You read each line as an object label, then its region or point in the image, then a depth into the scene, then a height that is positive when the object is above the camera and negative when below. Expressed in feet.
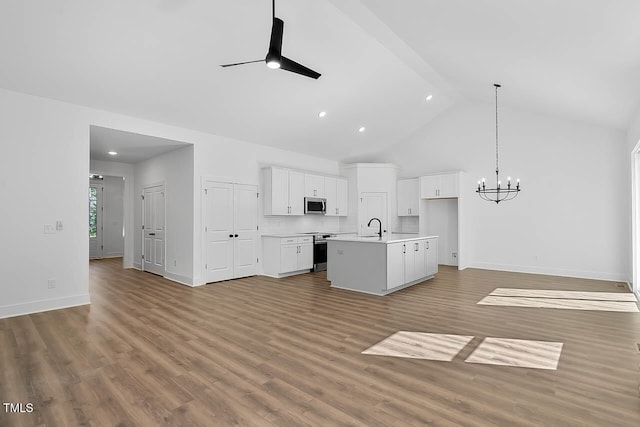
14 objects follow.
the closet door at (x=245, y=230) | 22.57 -1.08
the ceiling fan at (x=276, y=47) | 10.43 +5.32
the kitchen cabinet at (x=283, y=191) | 23.84 +1.76
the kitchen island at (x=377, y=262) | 17.20 -2.67
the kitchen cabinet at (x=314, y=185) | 26.59 +2.39
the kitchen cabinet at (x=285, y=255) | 22.93 -2.90
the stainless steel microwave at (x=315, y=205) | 26.40 +0.77
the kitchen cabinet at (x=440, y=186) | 26.27 +2.28
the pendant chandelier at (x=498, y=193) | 24.79 +1.56
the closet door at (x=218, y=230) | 21.02 -1.00
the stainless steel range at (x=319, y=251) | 25.45 -2.88
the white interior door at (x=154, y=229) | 23.73 -1.05
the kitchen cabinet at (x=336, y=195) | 28.50 +1.69
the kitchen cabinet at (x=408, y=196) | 28.94 +1.57
